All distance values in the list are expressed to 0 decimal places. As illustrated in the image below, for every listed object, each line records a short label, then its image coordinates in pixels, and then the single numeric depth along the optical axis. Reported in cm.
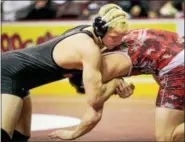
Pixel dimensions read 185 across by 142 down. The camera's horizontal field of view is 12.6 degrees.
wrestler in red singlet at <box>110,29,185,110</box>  504
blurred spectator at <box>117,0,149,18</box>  1157
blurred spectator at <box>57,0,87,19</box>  1186
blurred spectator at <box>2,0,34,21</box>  1171
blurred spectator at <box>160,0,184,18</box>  1155
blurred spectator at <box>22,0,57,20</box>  1151
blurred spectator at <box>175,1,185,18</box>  1104
